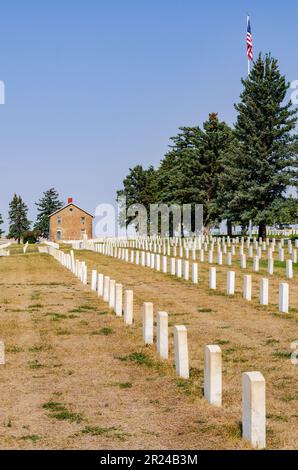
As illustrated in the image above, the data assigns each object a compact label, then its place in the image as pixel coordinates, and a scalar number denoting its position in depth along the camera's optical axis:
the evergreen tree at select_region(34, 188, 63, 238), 153.00
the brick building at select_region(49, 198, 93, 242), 122.00
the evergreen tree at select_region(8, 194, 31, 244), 153.12
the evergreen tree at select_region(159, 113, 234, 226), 81.38
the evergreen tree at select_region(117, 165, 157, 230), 113.12
